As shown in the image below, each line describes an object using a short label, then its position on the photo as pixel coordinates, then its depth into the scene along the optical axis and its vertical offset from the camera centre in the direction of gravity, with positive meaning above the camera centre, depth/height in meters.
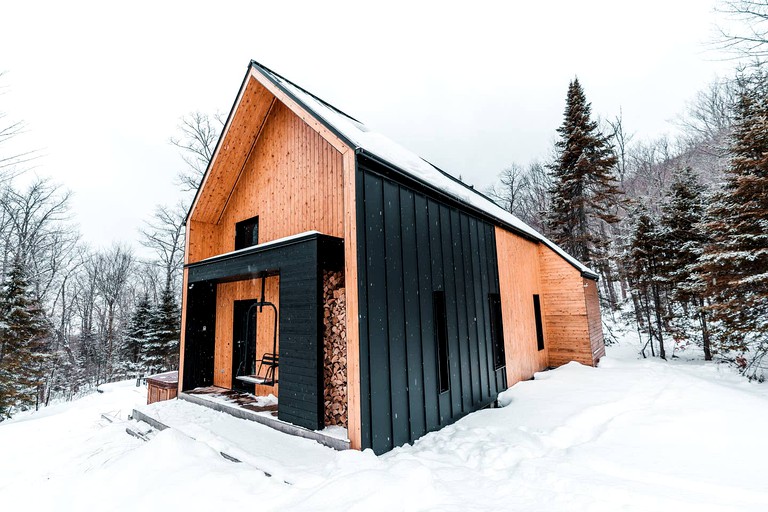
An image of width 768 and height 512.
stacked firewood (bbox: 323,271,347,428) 4.53 -0.57
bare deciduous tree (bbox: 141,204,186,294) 19.16 +4.61
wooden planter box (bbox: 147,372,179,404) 6.89 -1.58
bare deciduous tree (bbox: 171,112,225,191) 15.85 +8.15
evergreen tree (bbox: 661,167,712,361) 9.87 +1.80
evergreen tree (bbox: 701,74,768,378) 6.84 +1.05
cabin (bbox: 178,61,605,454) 4.29 +0.36
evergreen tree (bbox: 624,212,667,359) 10.70 +1.14
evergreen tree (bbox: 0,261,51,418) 10.56 -0.84
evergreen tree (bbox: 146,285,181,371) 15.28 -1.04
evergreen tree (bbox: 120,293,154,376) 15.62 -1.07
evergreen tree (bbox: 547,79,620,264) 14.41 +5.20
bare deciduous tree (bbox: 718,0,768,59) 6.94 +5.51
